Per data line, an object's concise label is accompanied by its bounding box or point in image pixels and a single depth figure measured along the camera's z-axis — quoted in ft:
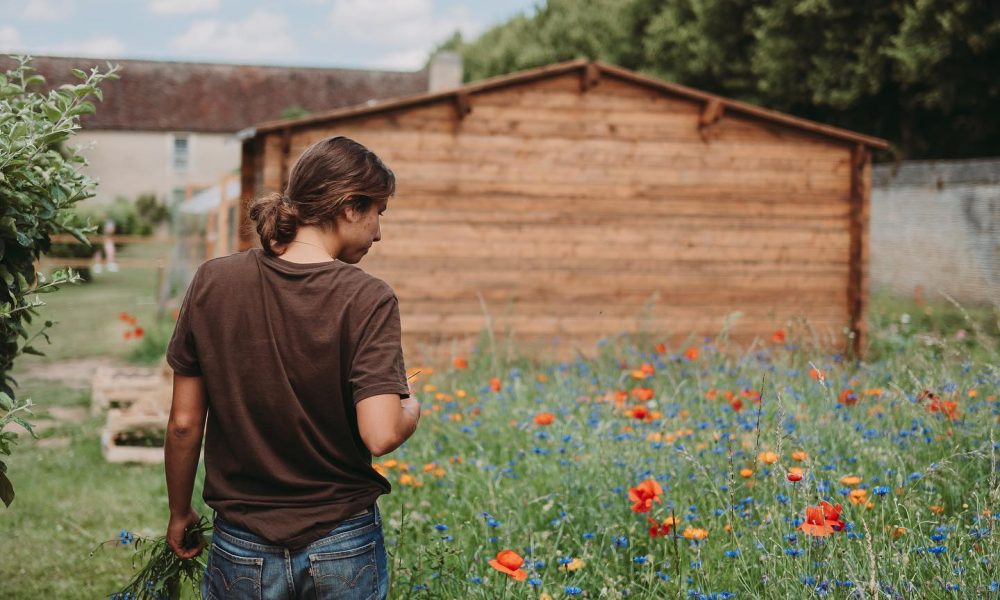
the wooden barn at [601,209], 34.65
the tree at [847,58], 58.08
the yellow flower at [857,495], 11.38
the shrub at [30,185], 10.61
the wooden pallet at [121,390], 31.50
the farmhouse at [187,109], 142.00
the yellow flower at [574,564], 11.16
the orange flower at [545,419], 14.65
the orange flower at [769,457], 12.49
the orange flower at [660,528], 11.16
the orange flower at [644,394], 15.29
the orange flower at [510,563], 8.90
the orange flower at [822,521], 9.05
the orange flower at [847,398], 16.45
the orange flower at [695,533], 11.16
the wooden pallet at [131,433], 24.99
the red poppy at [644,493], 10.80
